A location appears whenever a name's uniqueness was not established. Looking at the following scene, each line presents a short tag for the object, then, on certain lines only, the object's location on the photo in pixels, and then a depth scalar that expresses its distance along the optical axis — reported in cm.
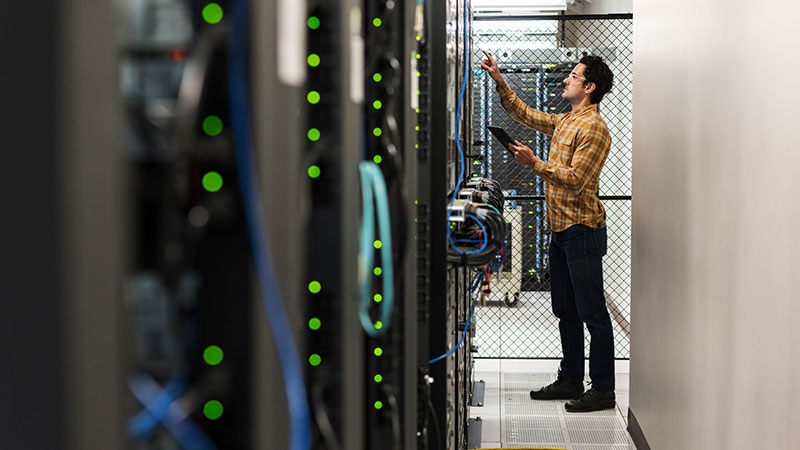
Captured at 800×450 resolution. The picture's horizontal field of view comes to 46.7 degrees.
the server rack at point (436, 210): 190
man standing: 505
